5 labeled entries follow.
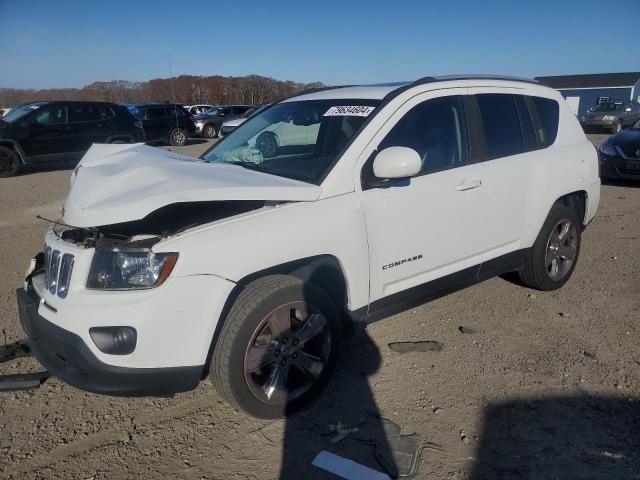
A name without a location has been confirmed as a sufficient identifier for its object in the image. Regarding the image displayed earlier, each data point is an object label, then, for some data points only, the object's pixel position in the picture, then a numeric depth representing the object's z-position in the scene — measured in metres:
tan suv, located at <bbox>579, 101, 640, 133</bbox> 22.84
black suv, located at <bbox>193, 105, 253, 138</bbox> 23.75
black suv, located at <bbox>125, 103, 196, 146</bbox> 18.72
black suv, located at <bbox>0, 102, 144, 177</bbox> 11.85
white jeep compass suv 2.42
